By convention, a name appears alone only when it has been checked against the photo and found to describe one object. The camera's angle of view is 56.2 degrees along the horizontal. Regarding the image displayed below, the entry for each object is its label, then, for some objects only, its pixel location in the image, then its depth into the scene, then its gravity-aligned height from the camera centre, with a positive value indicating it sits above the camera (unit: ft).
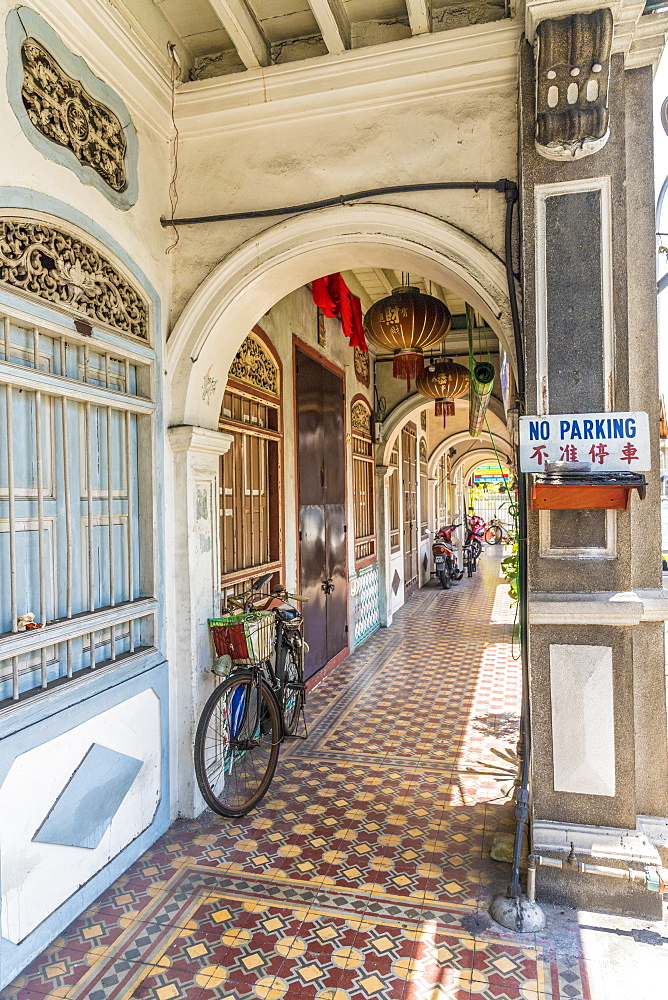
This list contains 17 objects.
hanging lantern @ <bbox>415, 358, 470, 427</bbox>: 22.44 +4.32
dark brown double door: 18.42 -0.21
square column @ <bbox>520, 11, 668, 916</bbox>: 8.45 -0.53
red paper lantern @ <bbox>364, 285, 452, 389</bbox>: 14.47 +4.24
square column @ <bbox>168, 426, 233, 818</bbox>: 10.71 -1.99
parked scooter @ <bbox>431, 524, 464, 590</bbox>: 40.98 -3.95
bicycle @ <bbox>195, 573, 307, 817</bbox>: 10.94 -3.75
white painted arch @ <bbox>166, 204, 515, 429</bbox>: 9.54 +3.85
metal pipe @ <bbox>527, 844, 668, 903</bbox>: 8.02 -4.88
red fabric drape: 16.76 +5.76
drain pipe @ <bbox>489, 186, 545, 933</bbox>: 7.97 -3.58
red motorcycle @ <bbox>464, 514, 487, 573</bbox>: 50.30 -3.37
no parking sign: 8.27 +0.76
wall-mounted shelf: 8.07 +0.09
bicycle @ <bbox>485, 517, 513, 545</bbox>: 68.32 -3.69
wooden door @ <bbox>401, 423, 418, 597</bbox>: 36.40 -0.13
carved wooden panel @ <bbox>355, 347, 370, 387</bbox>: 25.38 +5.62
